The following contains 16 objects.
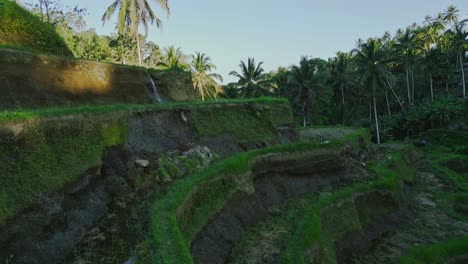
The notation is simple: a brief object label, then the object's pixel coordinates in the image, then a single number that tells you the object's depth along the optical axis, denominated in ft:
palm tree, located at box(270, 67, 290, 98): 164.66
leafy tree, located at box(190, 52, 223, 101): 139.49
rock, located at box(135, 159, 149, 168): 37.37
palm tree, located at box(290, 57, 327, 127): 145.79
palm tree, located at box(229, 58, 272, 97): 149.79
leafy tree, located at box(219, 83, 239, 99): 158.71
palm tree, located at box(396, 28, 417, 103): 174.40
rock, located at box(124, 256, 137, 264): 24.87
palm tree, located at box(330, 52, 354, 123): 158.30
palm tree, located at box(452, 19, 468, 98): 173.68
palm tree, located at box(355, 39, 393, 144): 137.80
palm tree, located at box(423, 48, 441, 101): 172.04
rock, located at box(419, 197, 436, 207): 67.82
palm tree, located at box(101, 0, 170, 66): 95.76
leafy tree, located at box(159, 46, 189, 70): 113.89
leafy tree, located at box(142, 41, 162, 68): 171.83
